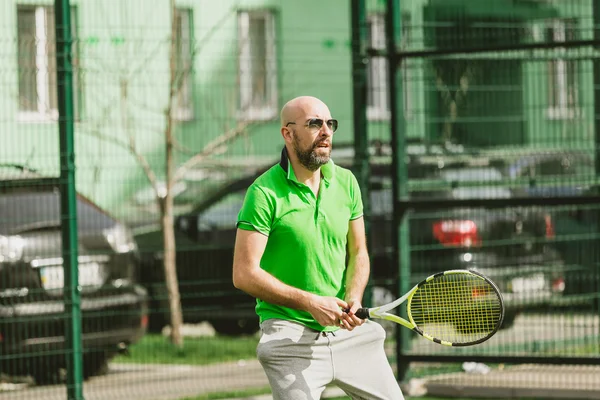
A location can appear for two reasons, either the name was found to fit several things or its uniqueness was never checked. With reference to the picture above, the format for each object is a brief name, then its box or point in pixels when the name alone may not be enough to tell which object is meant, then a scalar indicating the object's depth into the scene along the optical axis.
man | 10.81
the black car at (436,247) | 18.67
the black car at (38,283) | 16.68
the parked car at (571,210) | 18.80
